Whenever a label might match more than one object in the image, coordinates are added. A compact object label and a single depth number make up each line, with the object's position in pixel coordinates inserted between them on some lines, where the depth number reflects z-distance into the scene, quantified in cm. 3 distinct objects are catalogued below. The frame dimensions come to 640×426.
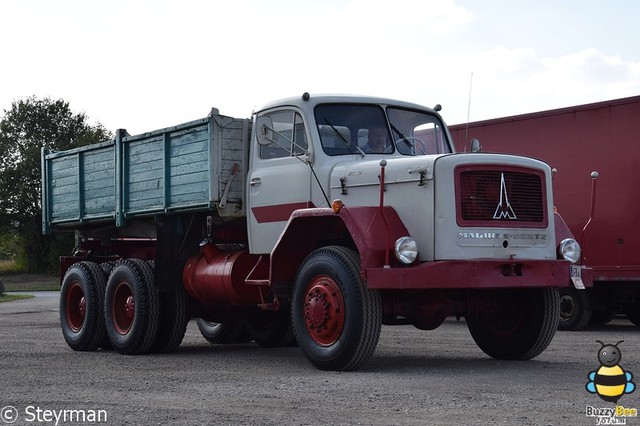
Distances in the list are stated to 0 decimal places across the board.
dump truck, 929
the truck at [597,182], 1539
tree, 6431
